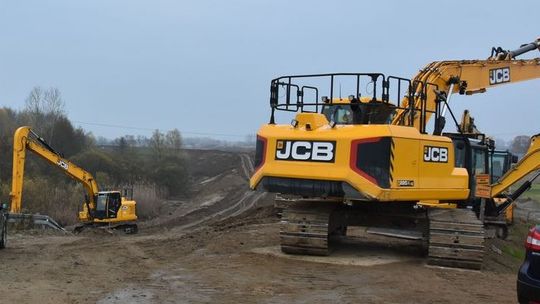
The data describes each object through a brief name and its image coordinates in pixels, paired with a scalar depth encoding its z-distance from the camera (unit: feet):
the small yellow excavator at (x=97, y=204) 83.71
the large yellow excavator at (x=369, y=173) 32.35
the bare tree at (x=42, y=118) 227.20
